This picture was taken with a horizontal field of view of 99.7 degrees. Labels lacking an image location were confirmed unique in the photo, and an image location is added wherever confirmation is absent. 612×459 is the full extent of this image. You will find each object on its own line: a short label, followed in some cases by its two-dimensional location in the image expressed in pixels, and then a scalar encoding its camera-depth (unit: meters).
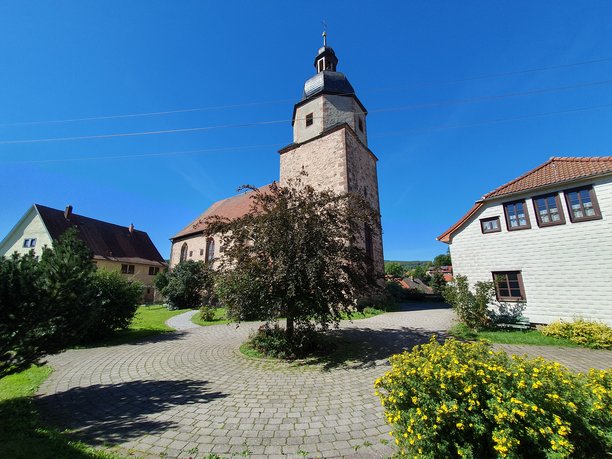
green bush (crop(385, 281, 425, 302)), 22.25
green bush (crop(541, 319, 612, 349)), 8.22
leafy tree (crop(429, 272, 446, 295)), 28.94
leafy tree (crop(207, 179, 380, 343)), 7.18
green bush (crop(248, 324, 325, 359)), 7.63
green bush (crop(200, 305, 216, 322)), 14.95
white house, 9.59
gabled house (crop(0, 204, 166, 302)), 28.50
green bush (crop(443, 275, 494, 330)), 10.54
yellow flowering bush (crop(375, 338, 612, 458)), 2.41
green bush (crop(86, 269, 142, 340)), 10.09
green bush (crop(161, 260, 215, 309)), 22.02
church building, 18.36
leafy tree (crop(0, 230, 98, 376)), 4.39
